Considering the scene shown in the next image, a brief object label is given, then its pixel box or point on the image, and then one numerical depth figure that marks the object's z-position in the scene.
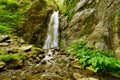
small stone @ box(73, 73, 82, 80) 2.73
